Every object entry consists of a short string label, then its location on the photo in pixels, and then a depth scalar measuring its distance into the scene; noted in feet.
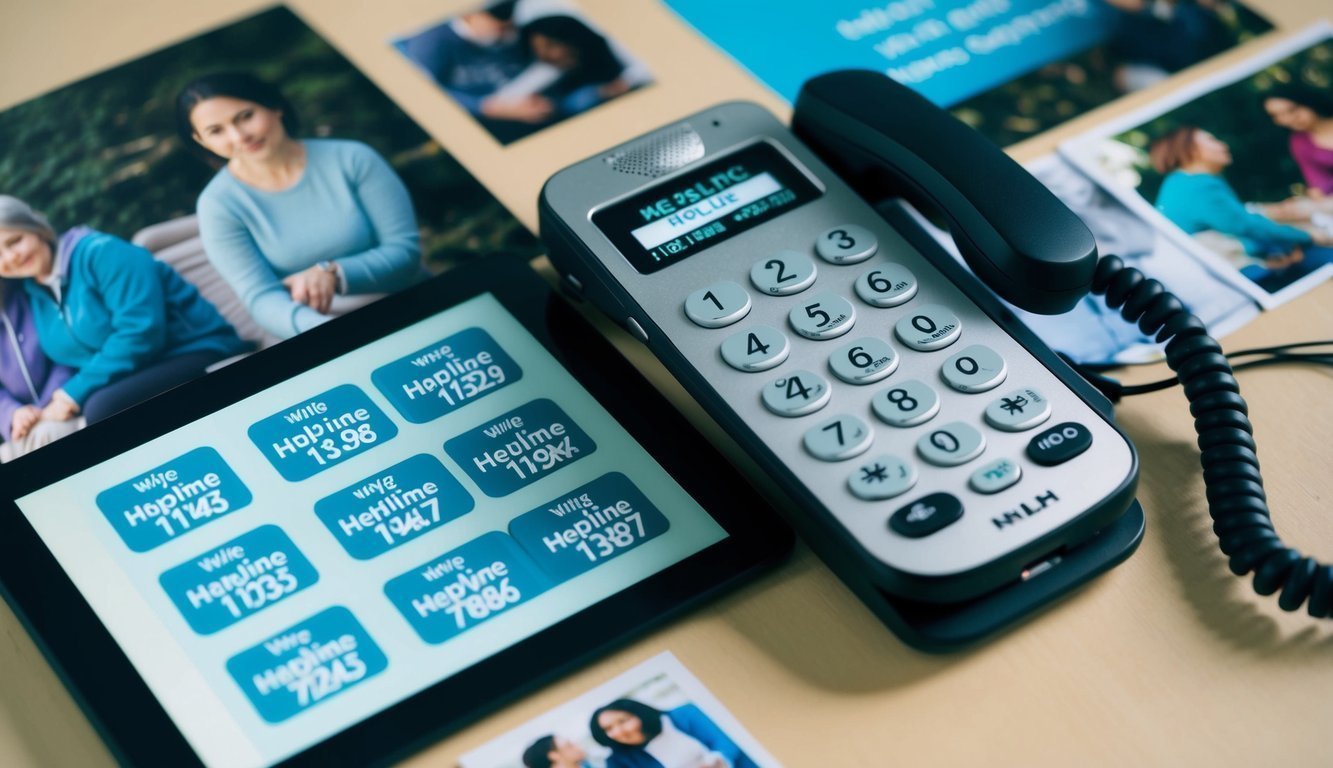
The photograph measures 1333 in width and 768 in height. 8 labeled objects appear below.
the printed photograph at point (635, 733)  1.61
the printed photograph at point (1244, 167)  2.26
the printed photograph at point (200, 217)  2.07
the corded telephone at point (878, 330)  1.67
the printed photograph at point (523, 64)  2.50
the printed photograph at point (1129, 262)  2.10
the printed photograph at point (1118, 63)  2.52
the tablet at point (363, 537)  1.63
